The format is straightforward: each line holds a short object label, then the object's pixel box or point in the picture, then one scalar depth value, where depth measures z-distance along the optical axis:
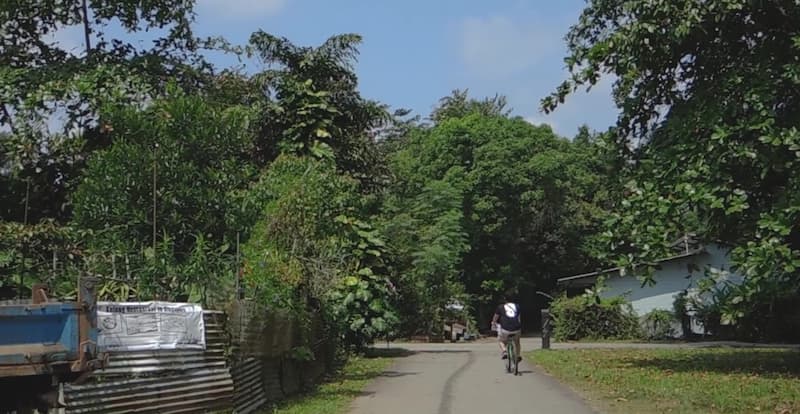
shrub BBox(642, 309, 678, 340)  37.94
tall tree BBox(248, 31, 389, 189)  25.78
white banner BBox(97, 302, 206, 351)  10.31
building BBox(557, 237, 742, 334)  38.81
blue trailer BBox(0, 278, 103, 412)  7.82
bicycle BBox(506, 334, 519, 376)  19.80
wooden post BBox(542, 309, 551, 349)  29.88
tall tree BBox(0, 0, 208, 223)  22.23
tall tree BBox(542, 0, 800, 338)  16.44
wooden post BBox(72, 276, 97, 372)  8.17
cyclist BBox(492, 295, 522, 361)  19.72
